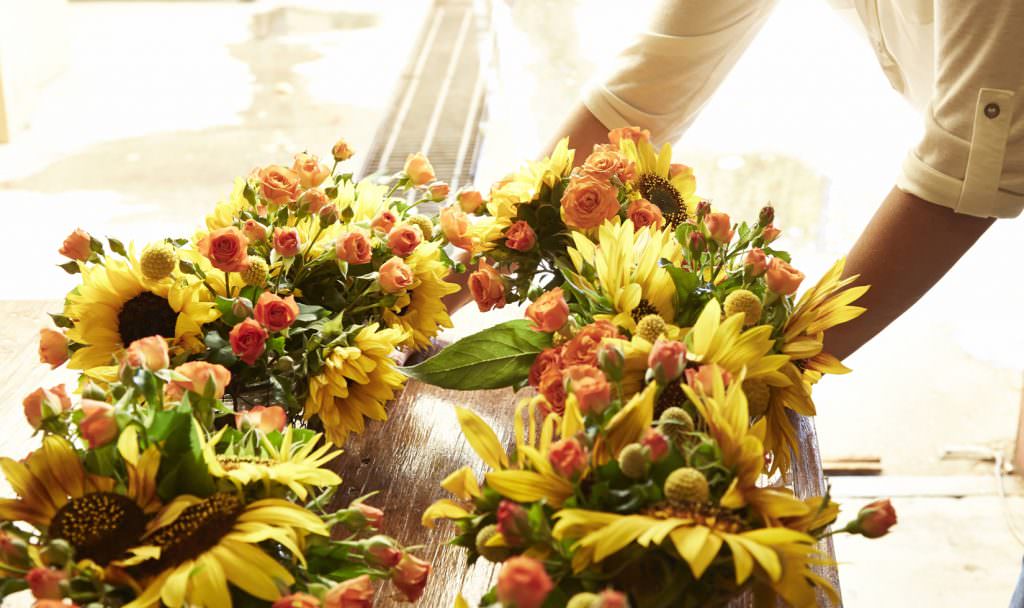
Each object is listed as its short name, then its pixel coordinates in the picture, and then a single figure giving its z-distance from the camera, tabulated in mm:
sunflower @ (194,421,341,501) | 1887
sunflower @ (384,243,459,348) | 2196
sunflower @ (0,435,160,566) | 1867
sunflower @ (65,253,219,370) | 2096
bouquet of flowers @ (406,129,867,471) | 1974
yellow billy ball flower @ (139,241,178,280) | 2076
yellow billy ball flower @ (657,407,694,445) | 1910
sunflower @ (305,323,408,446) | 2108
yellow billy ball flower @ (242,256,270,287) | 2128
